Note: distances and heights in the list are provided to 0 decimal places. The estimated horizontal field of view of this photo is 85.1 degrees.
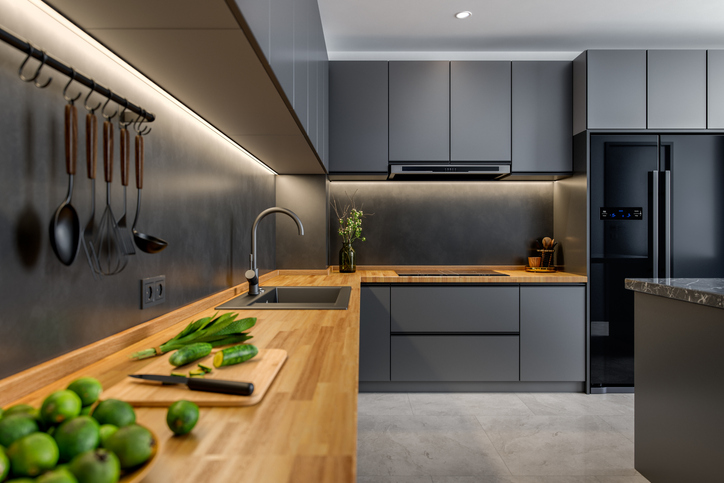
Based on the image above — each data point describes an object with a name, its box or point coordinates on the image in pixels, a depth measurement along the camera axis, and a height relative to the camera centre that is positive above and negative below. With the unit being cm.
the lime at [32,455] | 40 -22
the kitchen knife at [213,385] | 76 -29
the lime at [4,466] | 39 -23
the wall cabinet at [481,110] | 307 +100
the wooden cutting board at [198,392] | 74 -30
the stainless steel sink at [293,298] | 172 -30
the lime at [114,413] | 53 -24
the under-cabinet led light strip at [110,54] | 87 +51
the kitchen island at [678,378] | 142 -56
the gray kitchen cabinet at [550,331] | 285 -67
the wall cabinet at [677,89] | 283 +107
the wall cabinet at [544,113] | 306 +97
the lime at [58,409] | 49 -21
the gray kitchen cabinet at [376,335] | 285 -70
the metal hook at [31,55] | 74 +35
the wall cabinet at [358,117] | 306 +95
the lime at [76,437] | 44 -22
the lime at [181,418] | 60 -27
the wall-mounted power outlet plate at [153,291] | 127 -18
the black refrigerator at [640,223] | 277 +11
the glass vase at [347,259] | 320 -17
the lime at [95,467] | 40 -23
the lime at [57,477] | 37 -22
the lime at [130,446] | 45 -24
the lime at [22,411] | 50 -22
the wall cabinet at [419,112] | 308 +99
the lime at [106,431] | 47 -24
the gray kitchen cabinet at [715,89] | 283 +107
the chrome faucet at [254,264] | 202 -14
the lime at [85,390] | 59 -23
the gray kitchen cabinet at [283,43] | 116 +64
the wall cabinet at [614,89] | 285 +108
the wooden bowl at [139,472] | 44 -27
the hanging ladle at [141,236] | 115 +1
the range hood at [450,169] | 301 +53
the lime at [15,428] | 44 -22
